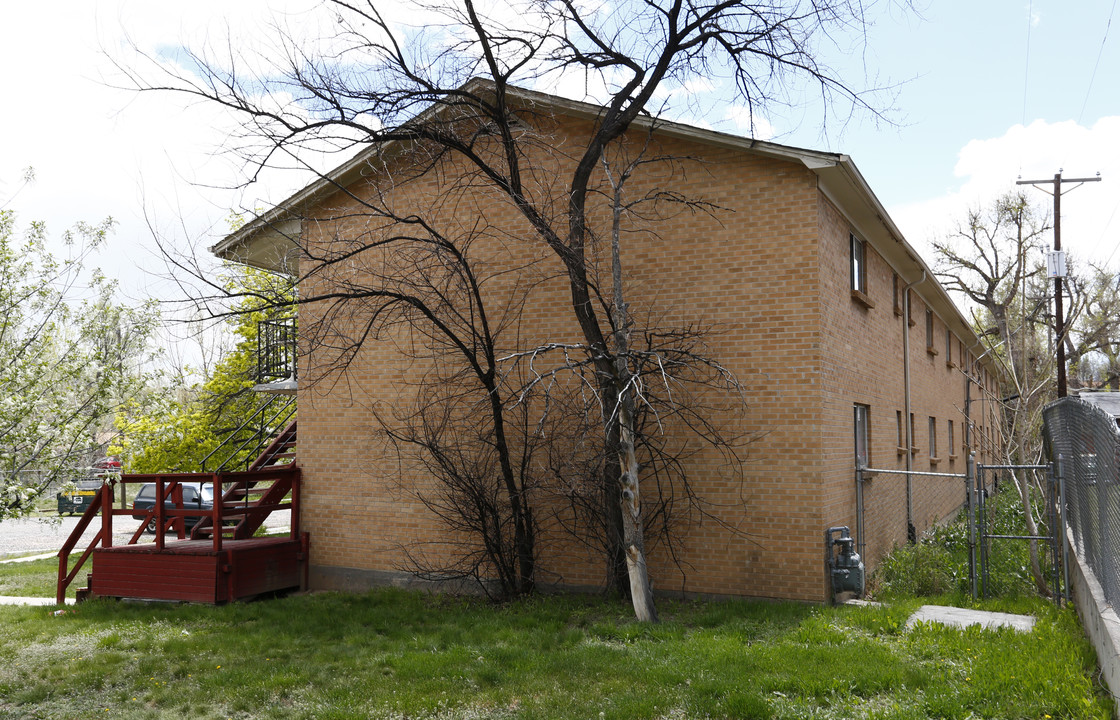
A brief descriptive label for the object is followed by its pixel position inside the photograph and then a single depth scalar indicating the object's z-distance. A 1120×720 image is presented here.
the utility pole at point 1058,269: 23.67
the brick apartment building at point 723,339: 9.98
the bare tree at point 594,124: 9.16
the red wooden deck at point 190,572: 10.83
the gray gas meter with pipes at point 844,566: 9.66
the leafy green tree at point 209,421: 15.59
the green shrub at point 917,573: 10.82
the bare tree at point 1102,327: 38.06
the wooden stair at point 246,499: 11.95
